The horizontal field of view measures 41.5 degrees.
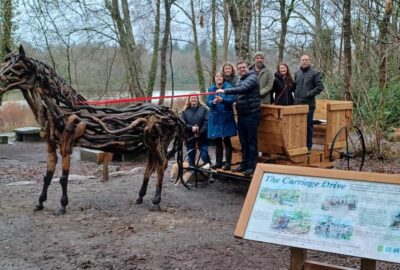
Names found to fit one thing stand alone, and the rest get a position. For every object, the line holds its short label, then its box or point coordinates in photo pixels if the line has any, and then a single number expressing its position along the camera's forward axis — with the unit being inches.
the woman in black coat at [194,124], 373.4
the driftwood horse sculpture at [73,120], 275.9
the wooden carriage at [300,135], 319.3
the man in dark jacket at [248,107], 309.6
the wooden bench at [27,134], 691.1
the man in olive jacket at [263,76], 338.3
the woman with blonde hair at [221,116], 330.3
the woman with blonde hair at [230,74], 332.2
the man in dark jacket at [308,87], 343.6
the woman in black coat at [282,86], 347.3
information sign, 152.0
